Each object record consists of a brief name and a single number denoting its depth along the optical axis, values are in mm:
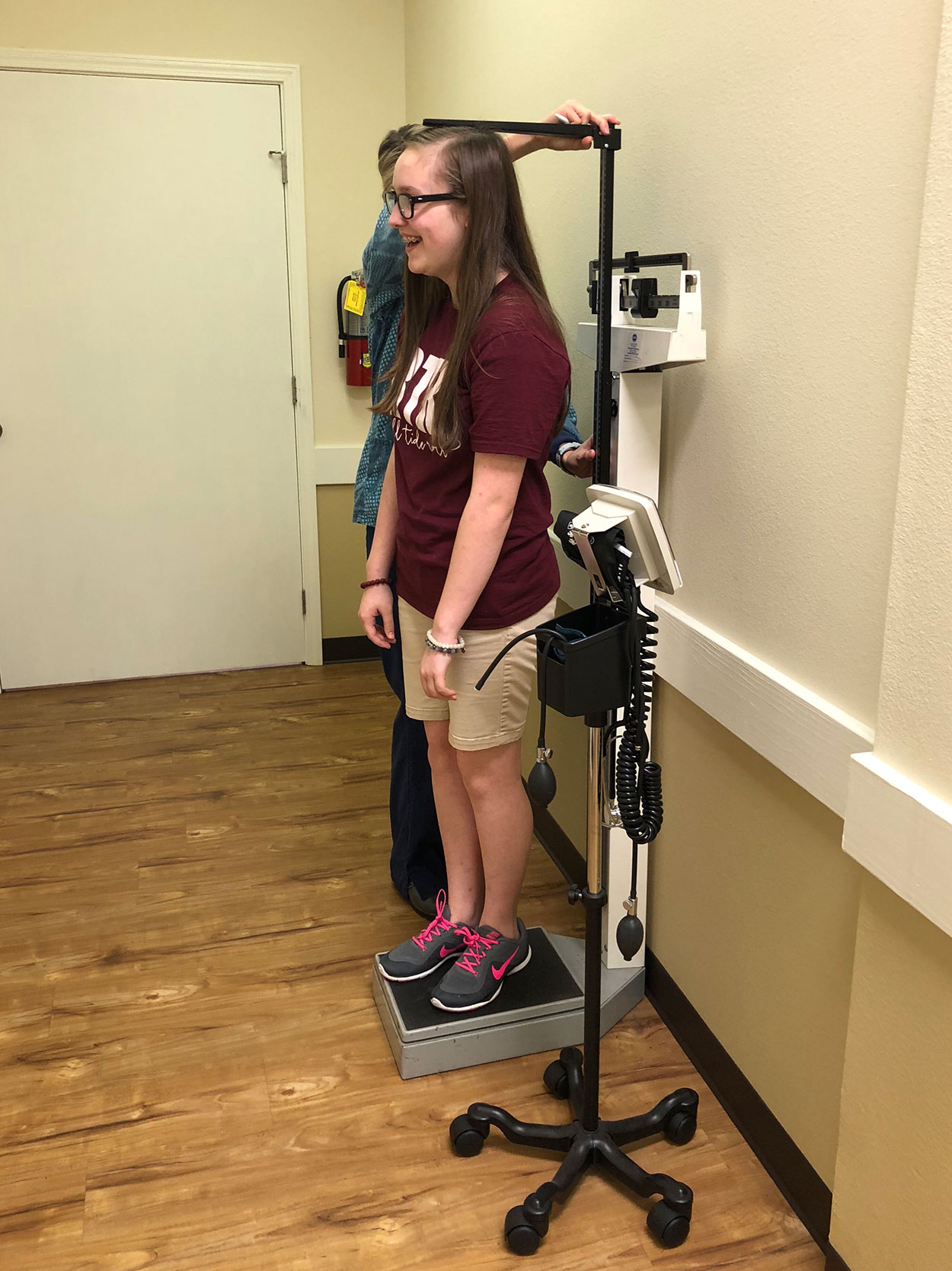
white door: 3541
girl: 1618
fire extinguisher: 3838
